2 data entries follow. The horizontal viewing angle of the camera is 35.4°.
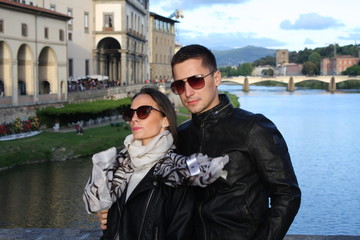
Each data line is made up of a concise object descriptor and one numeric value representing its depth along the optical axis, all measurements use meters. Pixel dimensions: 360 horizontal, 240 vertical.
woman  3.02
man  3.00
